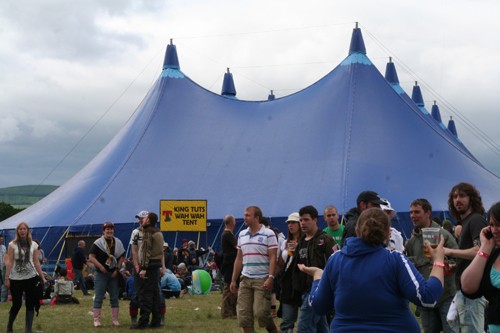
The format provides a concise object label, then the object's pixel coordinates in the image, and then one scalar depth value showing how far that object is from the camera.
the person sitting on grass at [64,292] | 15.88
